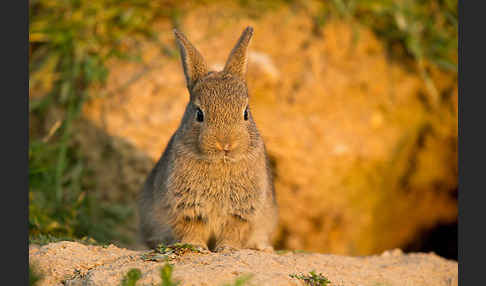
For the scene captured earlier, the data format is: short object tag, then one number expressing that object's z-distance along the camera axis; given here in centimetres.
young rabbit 712
